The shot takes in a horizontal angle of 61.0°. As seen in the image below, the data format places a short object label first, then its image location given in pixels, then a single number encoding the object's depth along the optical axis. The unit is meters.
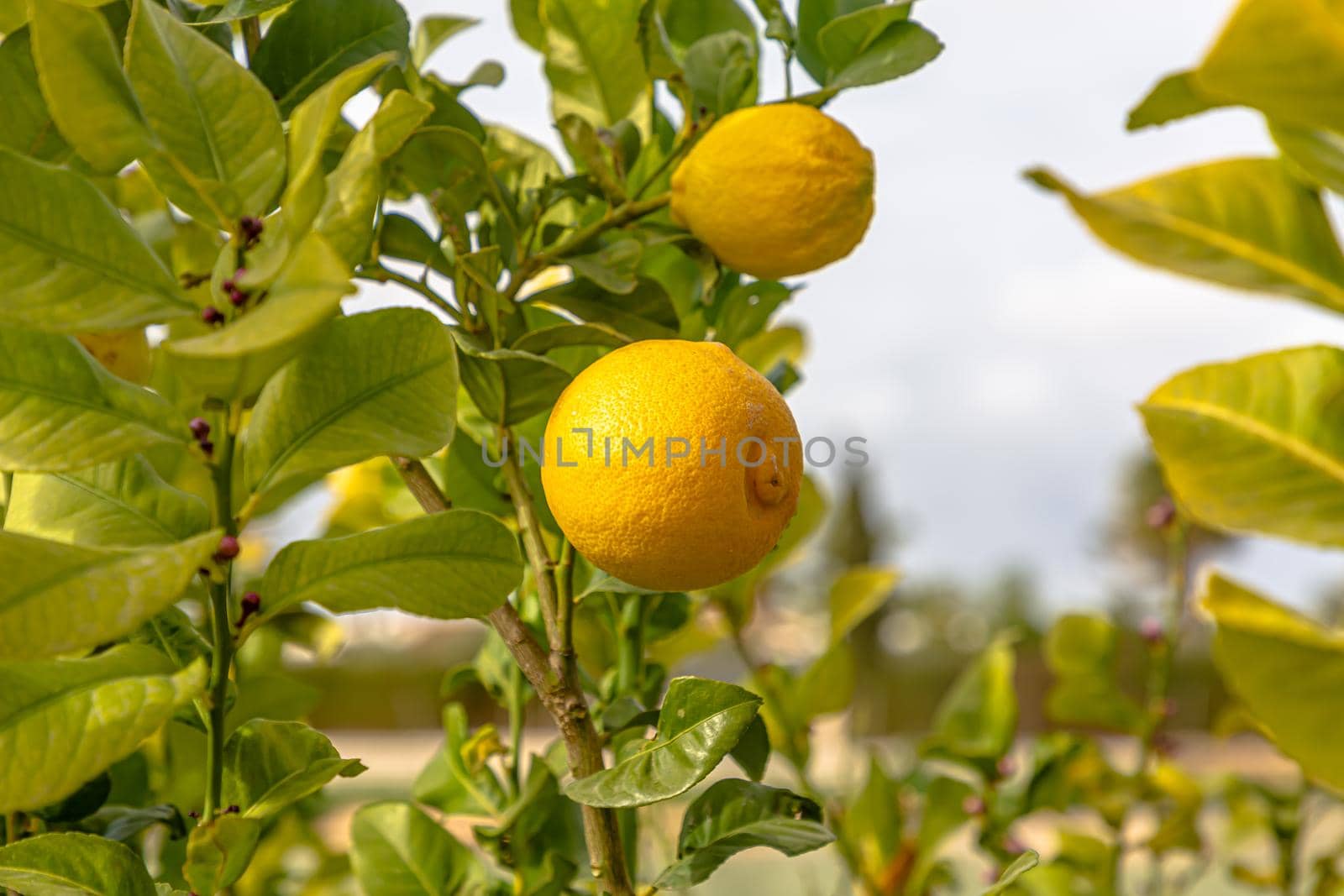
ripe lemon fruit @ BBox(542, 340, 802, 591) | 0.45
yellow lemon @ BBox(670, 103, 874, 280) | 0.54
